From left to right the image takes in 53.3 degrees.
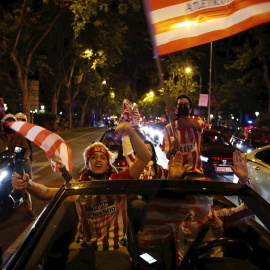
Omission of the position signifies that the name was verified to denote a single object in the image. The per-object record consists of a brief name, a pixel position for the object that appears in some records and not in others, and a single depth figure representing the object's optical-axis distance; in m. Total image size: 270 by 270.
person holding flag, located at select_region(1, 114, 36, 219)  4.98
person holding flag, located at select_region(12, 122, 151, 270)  2.18
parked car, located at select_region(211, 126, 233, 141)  14.39
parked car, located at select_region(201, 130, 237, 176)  8.02
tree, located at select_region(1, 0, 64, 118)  15.14
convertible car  1.92
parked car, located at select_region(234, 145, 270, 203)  4.74
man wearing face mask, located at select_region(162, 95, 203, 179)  3.46
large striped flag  2.69
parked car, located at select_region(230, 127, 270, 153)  11.39
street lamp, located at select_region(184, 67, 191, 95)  27.02
